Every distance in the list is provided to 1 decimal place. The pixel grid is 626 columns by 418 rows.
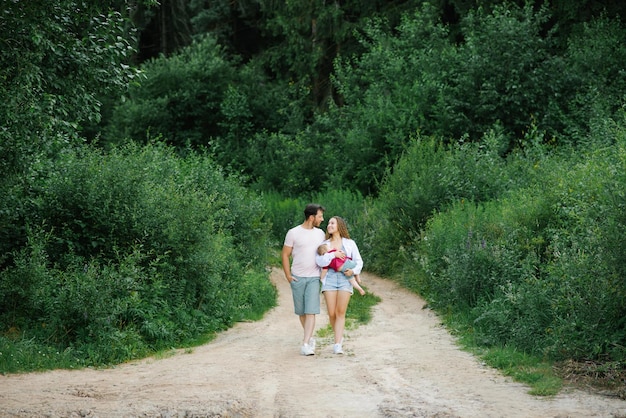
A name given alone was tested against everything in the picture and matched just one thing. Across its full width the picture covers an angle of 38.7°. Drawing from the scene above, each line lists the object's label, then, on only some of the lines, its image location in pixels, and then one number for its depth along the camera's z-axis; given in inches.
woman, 470.9
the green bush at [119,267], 480.4
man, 470.9
